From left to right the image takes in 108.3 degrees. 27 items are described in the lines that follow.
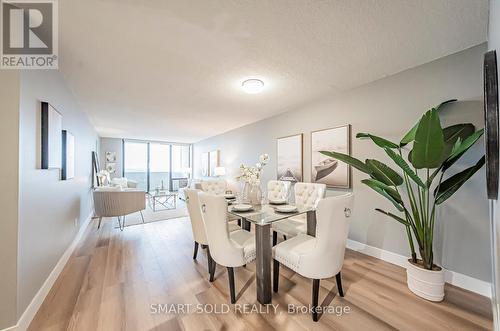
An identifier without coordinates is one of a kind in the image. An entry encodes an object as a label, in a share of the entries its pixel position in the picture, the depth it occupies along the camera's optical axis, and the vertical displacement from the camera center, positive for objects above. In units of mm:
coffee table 5870 -1349
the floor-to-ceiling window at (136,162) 7980 +198
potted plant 1453 -85
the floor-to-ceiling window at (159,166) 8523 +15
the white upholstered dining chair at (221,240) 1652 -698
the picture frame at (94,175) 5070 -240
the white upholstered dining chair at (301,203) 2437 -572
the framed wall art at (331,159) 2828 +123
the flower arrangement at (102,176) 4770 -256
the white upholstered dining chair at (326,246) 1441 -672
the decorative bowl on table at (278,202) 2443 -490
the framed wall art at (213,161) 6645 +189
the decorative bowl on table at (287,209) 2018 -498
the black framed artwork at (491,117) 1027 +279
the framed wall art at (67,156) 2406 +151
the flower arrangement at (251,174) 2373 -105
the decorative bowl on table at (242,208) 2074 -482
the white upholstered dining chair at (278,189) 3059 -408
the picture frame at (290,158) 3566 +169
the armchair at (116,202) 3588 -725
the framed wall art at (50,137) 1740 +314
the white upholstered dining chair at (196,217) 2184 -633
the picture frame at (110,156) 7465 +414
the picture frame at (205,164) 7387 +91
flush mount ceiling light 2488 +1148
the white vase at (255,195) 2436 -392
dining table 1644 -831
